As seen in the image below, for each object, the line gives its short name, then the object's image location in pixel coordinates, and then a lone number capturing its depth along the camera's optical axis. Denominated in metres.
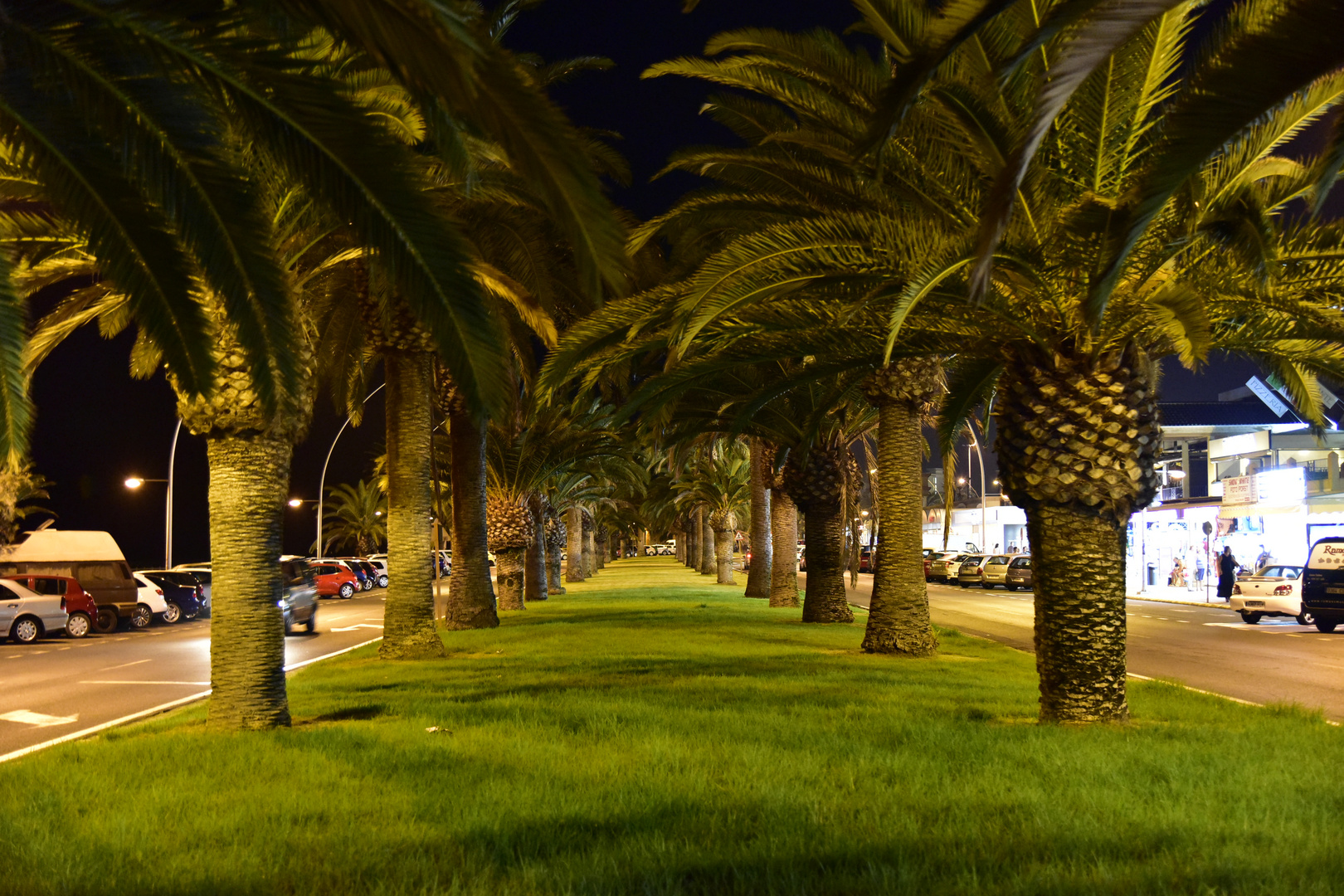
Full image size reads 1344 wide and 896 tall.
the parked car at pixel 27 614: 24.42
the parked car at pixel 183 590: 32.84
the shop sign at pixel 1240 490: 37.41
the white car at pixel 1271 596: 26.14
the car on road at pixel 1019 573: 46.69
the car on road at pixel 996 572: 48.62
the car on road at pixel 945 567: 54.66
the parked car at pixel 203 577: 33.75
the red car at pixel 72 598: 26.25
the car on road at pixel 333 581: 46.59
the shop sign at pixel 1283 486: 34.97
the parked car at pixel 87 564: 28.83
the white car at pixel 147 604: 30.27
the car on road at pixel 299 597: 26.59
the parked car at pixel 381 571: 59.56
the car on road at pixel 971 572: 50.53
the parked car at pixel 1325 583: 22.89
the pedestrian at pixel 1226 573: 35.19
